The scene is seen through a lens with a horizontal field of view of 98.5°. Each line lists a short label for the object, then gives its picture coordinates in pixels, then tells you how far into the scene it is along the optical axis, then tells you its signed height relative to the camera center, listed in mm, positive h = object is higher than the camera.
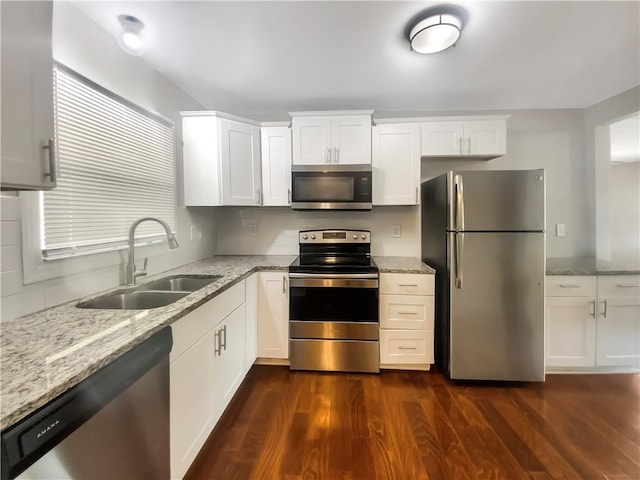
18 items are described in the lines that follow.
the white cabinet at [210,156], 2316 +675
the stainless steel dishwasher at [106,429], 622 -540
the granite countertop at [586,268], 2180 -308
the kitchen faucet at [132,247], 1614 -66
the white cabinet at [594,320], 2203 -727
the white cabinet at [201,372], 1196 -718
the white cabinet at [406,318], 2287 -716
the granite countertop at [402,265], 2279 -288
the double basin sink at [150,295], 1452 -341
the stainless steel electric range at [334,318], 2252 -708
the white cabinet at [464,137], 2465 +855
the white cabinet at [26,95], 789 +432
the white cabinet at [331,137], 2512 +885
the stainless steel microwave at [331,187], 2479 +421
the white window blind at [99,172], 1299 +370
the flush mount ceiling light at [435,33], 1442 +1092
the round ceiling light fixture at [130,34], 1476 +1098
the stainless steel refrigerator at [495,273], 2053 -315
